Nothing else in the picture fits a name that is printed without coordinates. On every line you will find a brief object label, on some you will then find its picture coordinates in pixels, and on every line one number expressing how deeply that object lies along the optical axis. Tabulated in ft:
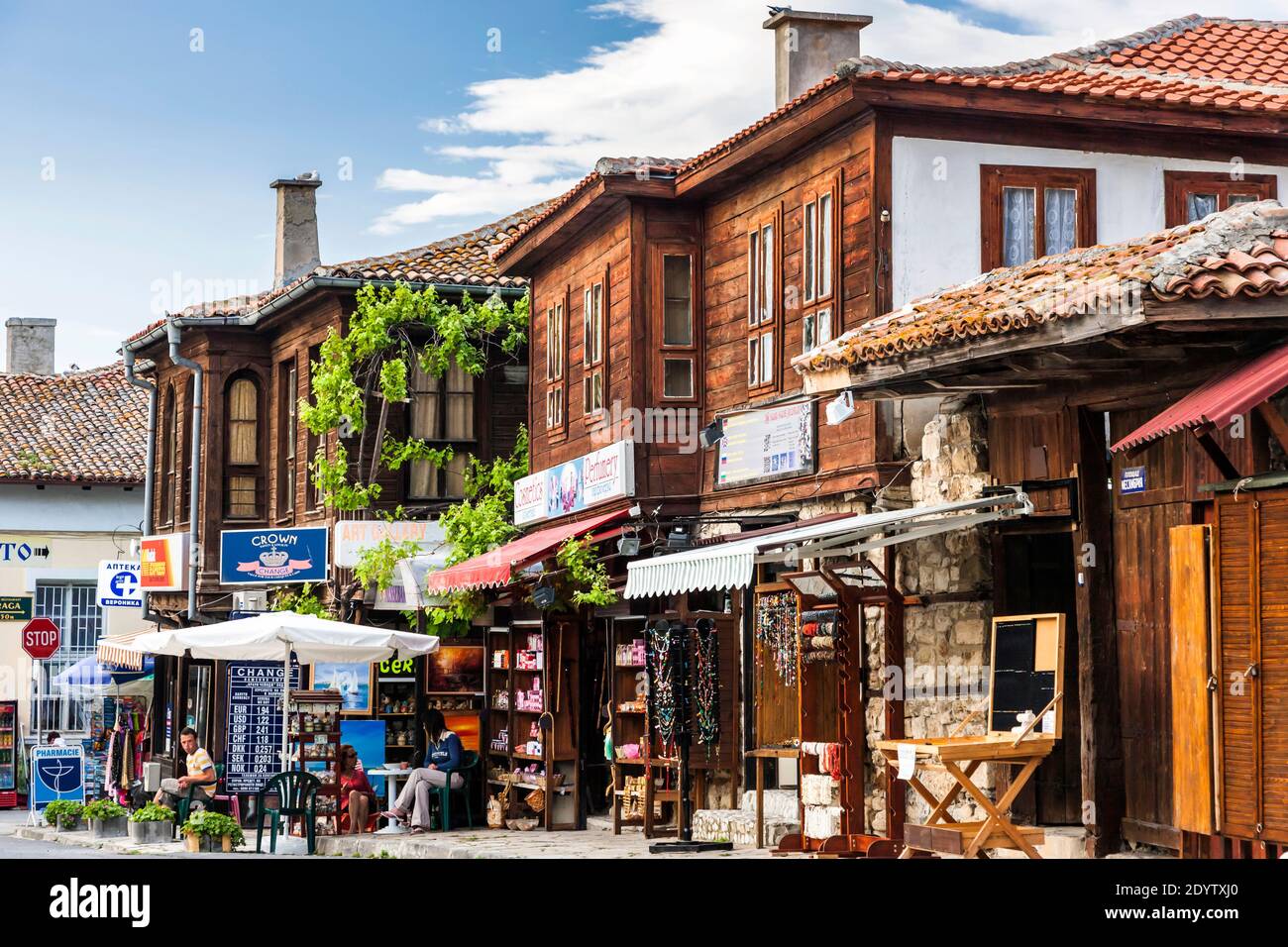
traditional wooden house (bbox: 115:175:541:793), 82.53
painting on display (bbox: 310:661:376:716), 75.46
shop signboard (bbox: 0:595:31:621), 109.70
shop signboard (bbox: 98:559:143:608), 101.96
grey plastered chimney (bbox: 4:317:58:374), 139.23
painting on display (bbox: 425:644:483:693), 74.08
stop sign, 85.10
